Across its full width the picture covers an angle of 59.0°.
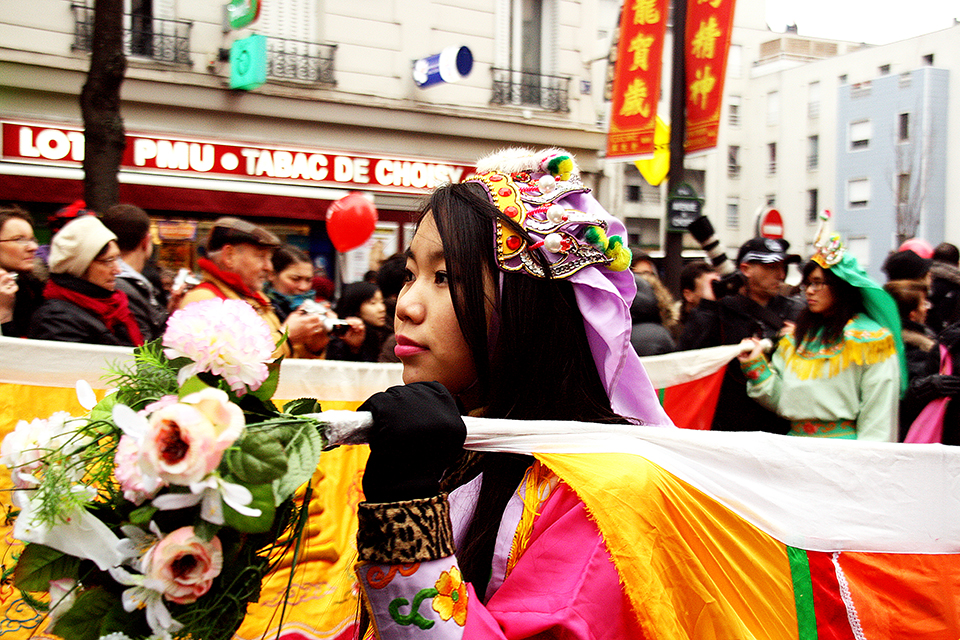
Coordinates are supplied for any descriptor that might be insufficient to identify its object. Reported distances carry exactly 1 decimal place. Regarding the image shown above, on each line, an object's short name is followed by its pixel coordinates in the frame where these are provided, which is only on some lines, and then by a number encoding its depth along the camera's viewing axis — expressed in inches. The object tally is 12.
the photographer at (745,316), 186.4
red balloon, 304.3
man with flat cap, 163.8
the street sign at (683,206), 339.6
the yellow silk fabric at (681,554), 52.5
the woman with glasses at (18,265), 155.7
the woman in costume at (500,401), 49.6
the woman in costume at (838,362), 163.0
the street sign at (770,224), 346.0
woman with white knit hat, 135.9
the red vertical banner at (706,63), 339.9
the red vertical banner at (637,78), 363.6
